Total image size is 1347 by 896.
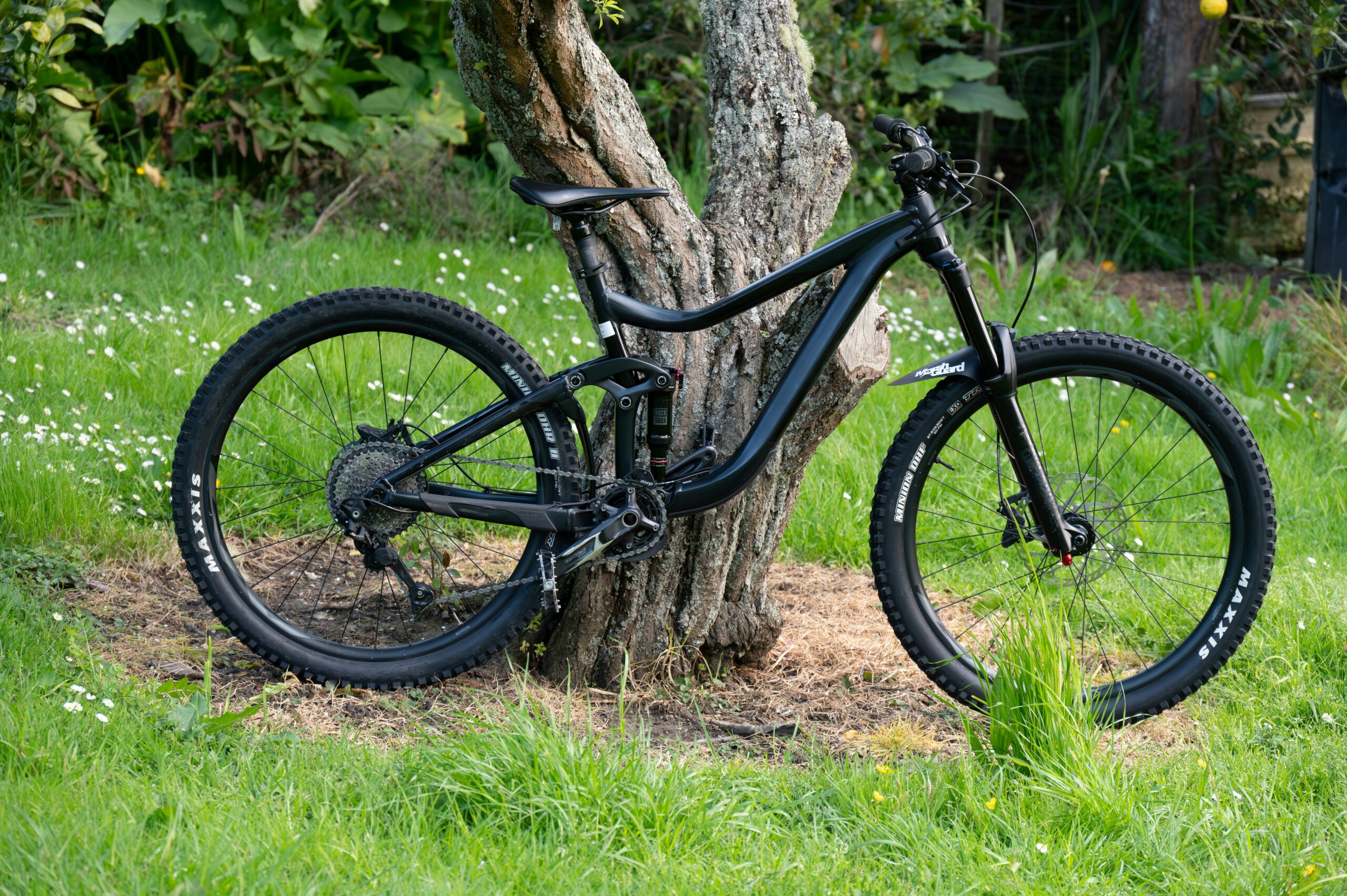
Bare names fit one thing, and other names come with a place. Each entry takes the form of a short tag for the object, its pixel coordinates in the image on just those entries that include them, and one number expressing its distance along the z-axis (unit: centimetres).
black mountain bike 559
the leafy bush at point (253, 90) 1275
